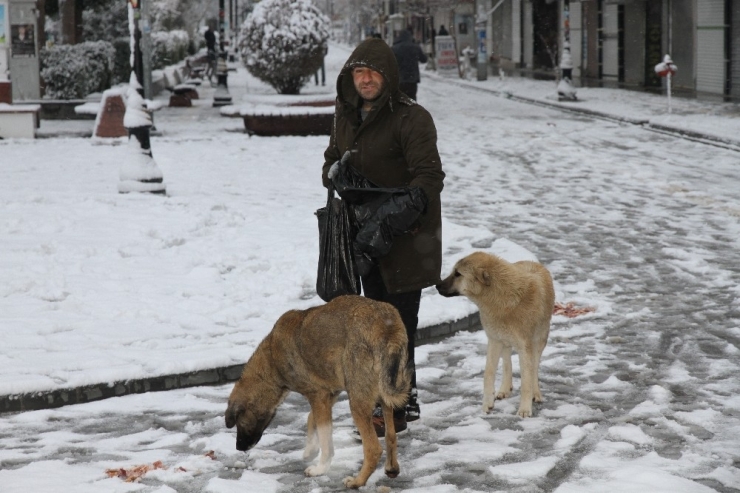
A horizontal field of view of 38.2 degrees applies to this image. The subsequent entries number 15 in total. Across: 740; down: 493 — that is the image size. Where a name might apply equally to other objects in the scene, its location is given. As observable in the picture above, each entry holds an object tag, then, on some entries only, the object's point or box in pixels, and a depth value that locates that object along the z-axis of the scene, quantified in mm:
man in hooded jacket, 5535
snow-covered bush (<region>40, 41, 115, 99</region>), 27344
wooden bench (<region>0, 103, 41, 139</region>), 21678
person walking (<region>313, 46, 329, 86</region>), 24025
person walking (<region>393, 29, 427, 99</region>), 23062
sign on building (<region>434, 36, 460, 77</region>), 51562
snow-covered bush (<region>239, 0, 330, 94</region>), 23375
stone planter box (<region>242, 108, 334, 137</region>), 22594
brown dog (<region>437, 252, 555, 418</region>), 6148
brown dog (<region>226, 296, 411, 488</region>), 4977
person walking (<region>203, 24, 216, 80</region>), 45812
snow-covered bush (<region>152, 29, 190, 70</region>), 44044
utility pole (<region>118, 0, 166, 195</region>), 14055
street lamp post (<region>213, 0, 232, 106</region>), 30484
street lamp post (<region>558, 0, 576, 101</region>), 31172
